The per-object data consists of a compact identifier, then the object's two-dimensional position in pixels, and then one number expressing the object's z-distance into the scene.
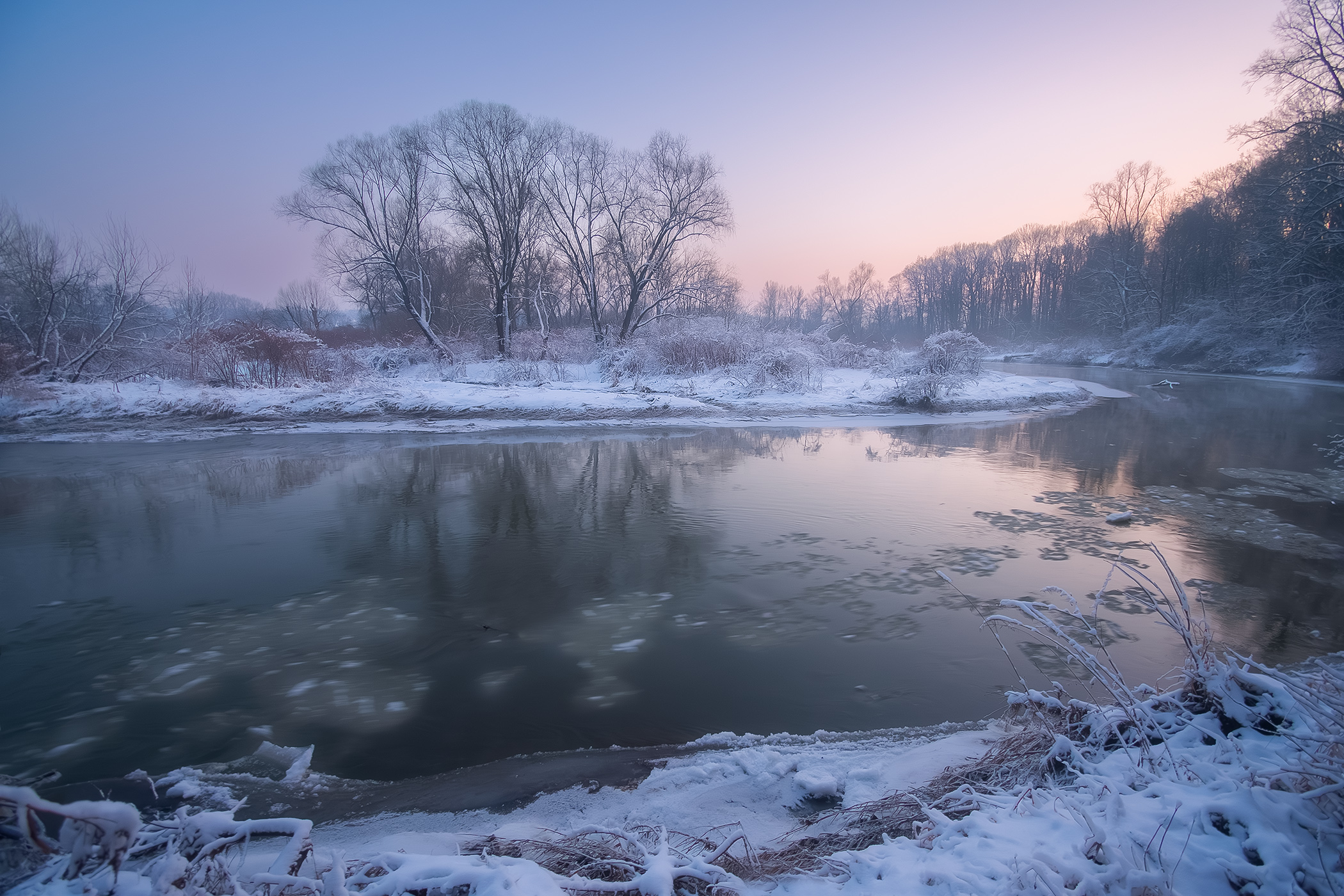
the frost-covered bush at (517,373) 22.58
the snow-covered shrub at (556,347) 26.14
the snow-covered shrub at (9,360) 16.06
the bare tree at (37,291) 18.36
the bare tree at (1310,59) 18.69
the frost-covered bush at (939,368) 20.25
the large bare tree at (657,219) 26.95
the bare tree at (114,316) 19.23
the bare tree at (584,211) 28.16
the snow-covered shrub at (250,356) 19.08
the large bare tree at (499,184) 26.12
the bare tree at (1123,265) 52.97
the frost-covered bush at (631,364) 23.78
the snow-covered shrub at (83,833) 1.61
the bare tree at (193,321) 19.08
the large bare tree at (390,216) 24.78
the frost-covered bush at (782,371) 21.56
